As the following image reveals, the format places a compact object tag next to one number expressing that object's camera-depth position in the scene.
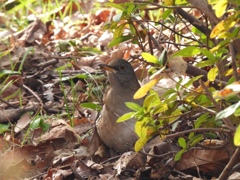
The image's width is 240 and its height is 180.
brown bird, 9.99
